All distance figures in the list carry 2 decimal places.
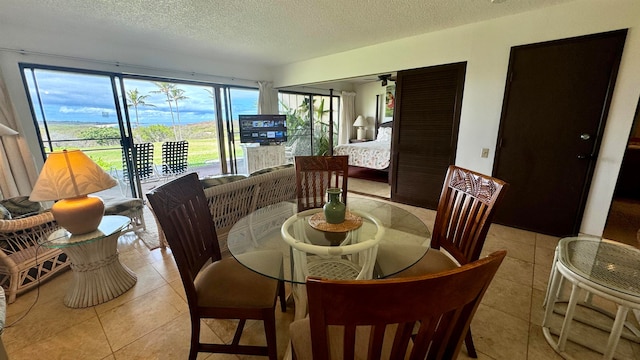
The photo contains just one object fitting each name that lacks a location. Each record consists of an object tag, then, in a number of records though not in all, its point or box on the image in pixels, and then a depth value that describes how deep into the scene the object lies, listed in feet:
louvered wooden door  10.65
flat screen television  16.84
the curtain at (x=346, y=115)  24.29
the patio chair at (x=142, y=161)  13.14
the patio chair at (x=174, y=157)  15.02
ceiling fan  15.75
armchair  6.03
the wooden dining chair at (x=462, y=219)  4.33
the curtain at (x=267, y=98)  17.78
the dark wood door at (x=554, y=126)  7.90
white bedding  16.67
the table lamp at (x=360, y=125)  24.62
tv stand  17.11
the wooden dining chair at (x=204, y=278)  3.86
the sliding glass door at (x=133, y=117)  11.05
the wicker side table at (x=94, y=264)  5.81
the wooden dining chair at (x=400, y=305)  1.67
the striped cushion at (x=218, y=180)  6.57
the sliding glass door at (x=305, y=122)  21.11
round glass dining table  4.28
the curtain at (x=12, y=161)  9.23
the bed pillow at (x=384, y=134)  21.72
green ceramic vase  4.88
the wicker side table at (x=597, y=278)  3.98
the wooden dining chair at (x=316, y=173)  7.25
